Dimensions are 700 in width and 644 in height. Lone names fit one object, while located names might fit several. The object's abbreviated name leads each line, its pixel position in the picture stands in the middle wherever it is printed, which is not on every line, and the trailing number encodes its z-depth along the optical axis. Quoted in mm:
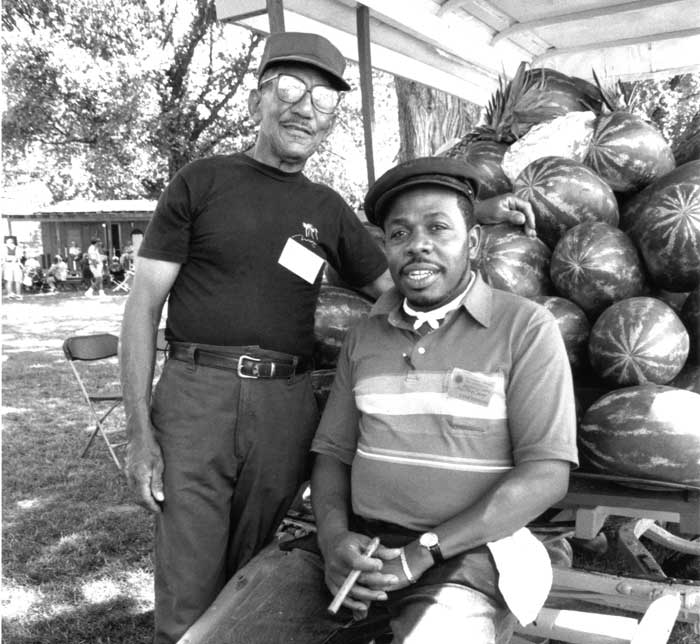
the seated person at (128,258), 29475
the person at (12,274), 25594
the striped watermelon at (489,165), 3753
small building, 32812
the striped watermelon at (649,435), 2482
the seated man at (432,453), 2189
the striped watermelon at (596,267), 3020
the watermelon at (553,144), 3666
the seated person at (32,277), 28938
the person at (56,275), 29141
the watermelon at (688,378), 2943
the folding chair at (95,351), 6562
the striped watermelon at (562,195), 3279
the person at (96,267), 26375
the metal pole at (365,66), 4047
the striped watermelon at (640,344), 2709
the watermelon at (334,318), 3260
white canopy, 4375
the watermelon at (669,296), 3256
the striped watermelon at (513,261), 3117
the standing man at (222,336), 2730
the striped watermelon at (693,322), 2926
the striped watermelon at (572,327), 2959
